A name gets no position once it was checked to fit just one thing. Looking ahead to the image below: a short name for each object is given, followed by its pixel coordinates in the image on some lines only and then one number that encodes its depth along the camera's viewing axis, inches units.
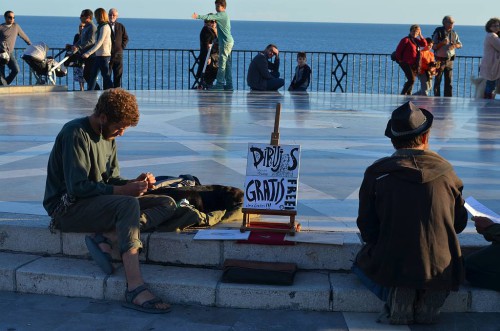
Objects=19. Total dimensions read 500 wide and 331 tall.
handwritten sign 234.1
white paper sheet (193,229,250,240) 227.9
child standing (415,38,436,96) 670.5
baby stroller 667.4
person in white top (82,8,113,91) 631.8
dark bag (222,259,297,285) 218.1
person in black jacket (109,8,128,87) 657.6
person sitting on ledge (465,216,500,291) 213.5
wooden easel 231.0
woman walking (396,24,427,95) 672.4
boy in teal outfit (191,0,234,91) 660.1
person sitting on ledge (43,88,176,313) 215.3
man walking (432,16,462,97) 673.6
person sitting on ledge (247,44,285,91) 681.0
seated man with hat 199.2
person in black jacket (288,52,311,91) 705.0
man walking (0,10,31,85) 673.6
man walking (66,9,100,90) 636.1
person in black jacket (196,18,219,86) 692.1
